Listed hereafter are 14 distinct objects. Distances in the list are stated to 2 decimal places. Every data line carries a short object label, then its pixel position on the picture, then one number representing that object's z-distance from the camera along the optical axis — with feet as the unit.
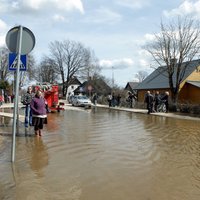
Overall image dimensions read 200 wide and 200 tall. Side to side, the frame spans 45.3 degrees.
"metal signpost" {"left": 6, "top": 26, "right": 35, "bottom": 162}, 17.02
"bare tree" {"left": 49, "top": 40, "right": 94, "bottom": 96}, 181.67
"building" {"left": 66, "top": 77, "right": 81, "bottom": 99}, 190.34
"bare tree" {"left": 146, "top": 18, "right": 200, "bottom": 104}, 75.76
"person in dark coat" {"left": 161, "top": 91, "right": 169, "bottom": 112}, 57.72
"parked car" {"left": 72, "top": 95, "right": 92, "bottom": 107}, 82.36
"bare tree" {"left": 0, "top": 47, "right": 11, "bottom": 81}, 136.14
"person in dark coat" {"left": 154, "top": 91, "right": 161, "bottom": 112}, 58.62
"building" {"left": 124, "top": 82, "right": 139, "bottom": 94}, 198.90
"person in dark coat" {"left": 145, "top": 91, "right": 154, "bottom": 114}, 56.50
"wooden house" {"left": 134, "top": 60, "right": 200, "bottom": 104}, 87.63
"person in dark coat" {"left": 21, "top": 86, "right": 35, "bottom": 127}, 30.29
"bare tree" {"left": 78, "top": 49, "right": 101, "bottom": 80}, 177.98
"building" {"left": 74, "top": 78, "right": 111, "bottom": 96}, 161.79
